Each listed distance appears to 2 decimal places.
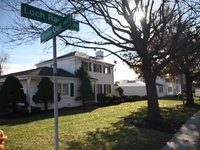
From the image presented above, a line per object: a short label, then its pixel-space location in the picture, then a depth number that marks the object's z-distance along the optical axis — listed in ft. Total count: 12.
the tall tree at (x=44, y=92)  43.70
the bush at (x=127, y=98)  82.89
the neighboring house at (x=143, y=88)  116.26
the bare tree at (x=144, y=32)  25.71
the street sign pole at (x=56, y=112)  9.79
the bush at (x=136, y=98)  87.30
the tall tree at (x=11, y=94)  38.51
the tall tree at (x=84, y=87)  58.03
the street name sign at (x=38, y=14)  10.58
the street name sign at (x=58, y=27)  9.89
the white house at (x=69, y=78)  46.37
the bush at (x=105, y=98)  68.49
